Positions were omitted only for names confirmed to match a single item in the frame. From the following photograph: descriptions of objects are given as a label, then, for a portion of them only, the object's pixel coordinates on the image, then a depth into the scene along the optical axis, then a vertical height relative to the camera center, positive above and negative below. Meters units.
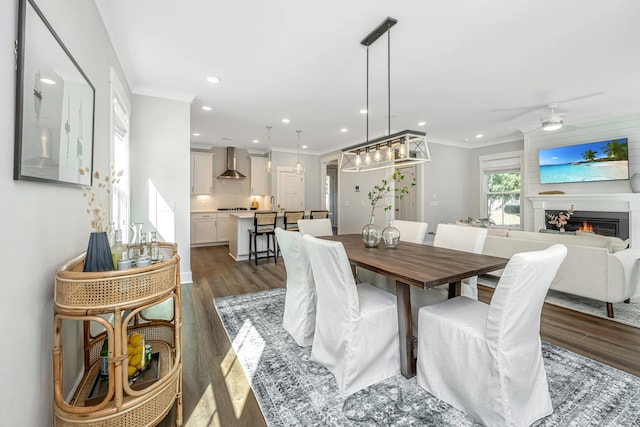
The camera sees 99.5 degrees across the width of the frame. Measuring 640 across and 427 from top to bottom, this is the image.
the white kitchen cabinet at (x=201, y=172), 6.89 +1.21
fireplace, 4.40 +0.23
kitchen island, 5.30 -0.34
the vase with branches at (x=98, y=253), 1.35 -0.17
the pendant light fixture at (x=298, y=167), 5.84 +1.12
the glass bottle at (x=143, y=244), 1.64 -0.15
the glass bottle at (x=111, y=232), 1.53 -0.08
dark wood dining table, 1.58 -0.32
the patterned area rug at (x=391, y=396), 1.44 -1.06
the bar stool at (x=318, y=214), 5.87 +0.11
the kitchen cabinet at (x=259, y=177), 7.61 +1.20
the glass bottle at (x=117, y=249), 1.50 -0.17
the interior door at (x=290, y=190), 7.51 +0.81
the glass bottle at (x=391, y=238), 2.44 -0.17
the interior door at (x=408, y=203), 6.66 +0.40
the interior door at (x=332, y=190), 10.03 +1.12
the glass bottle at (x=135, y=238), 1.68 -0.12
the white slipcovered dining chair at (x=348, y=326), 1.65 -0.69
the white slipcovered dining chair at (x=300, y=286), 2.18 -0.56
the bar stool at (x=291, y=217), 5.32 +0.04
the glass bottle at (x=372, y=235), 2.49 -0.15
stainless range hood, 7.25 +1.46
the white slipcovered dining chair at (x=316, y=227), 3.24 -0.10
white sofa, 2.57 -0.46
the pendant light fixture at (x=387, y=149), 2.43 +0.74
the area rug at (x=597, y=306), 2.63 -0.94
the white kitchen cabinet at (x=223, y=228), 7.11 -0.23
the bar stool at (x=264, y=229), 4.96 -0.19
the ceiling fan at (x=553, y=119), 4.29 +1.62
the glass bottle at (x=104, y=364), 1.51 -0.81
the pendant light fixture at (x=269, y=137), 5.65 +1.87
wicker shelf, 1.14 -0.50
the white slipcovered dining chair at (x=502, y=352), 1.30 -0.71
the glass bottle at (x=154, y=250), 1.61 -0.19
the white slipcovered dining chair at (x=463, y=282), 2.28 -0.54
